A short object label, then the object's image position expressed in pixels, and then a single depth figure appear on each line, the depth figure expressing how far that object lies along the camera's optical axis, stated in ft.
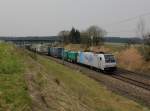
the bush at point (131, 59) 170.67
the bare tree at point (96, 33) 342.23
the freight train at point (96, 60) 141.38
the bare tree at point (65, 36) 420.07
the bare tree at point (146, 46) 170.63
